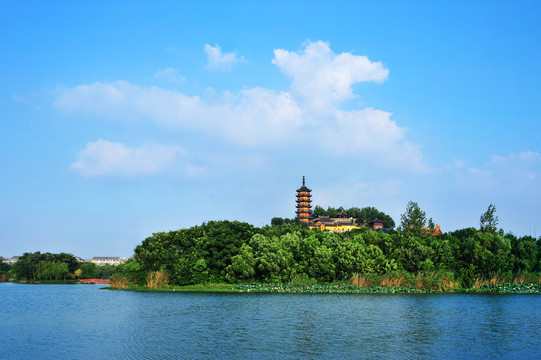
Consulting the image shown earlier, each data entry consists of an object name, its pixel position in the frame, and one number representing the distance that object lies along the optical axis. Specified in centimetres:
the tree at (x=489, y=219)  7000
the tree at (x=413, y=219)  8069
